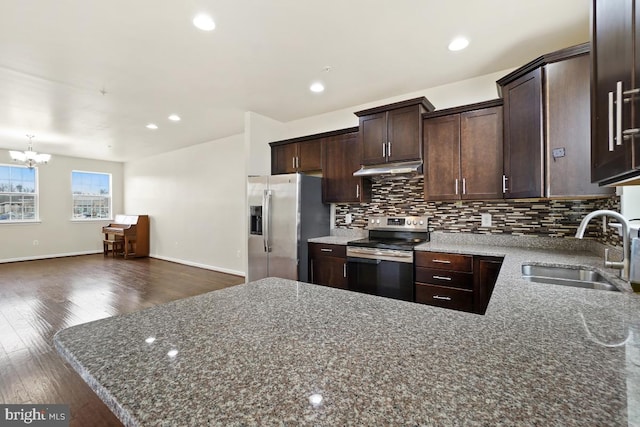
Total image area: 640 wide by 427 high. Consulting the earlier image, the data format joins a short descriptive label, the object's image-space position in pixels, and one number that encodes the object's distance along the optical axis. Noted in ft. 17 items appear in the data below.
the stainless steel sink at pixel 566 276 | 5.73
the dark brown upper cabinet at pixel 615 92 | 2.64
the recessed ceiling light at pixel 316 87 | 10.73
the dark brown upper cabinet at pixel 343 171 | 11.62
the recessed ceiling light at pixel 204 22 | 7.09
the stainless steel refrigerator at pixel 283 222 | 11.41
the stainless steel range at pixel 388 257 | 9.25
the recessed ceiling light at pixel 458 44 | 7.98
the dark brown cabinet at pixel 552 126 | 6.95
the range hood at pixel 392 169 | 9.91
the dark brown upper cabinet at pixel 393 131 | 9.98
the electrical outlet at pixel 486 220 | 9.75
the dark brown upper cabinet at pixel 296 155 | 12.64
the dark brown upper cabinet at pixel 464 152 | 8.79
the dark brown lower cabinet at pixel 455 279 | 8.07
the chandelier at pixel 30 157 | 18.08
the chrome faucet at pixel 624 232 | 4.58
